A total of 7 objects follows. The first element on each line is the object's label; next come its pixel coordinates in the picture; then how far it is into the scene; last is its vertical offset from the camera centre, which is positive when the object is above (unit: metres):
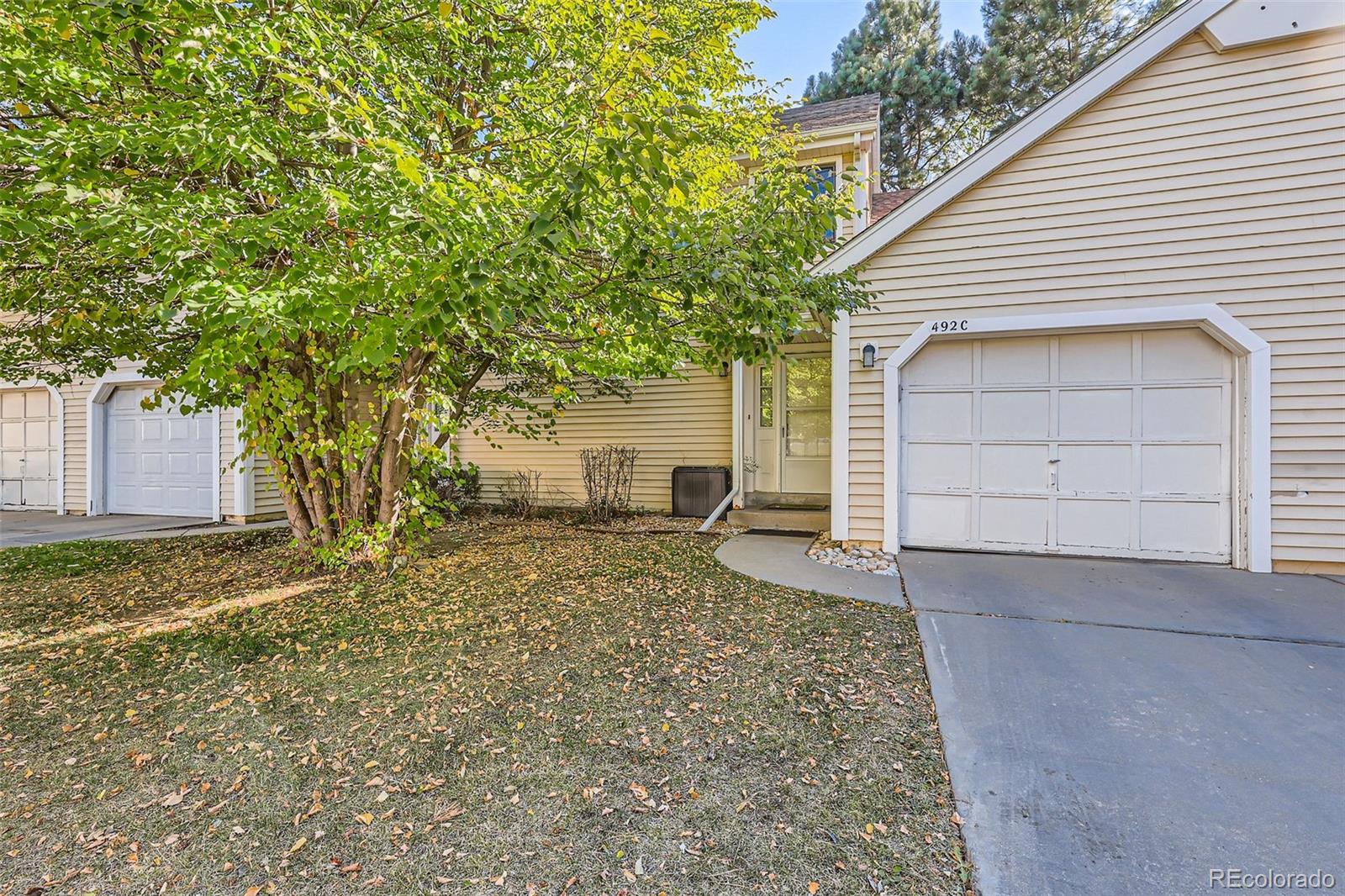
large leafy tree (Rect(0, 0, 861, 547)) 2.62 +1.25
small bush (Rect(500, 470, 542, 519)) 8.76 -0.73
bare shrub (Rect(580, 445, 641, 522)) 7.94 -0.46
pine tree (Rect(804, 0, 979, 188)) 16.89 +11.31
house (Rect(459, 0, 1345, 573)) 4.62 +1.16
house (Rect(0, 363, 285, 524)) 8.49 -0.21
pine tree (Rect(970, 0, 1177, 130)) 14.98 +11.40
